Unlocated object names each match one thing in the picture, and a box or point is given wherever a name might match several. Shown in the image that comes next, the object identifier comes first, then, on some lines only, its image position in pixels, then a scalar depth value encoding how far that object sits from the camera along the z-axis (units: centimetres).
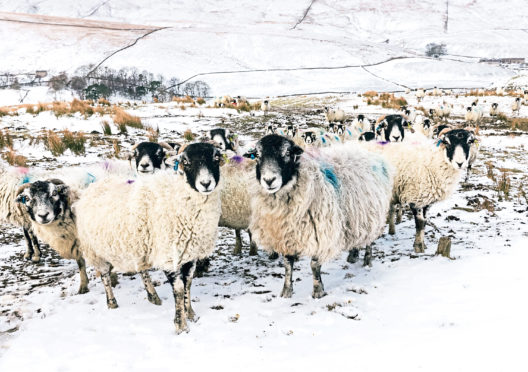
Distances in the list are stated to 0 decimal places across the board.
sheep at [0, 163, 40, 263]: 621
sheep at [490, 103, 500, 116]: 2239
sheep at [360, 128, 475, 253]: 601
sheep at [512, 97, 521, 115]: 2214
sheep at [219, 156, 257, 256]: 604
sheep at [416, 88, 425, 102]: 3093
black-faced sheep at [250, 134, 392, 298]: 445
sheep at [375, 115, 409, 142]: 975
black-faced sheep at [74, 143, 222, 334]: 409
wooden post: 543
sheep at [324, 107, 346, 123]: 2022
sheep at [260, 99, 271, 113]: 2200
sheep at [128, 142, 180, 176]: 627
